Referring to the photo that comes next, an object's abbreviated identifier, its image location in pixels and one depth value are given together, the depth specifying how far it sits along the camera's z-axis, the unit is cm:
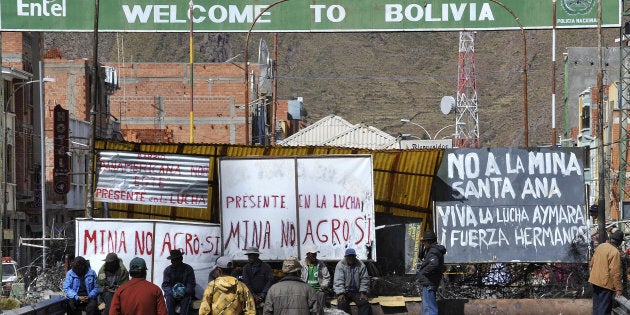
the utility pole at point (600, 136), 2922
